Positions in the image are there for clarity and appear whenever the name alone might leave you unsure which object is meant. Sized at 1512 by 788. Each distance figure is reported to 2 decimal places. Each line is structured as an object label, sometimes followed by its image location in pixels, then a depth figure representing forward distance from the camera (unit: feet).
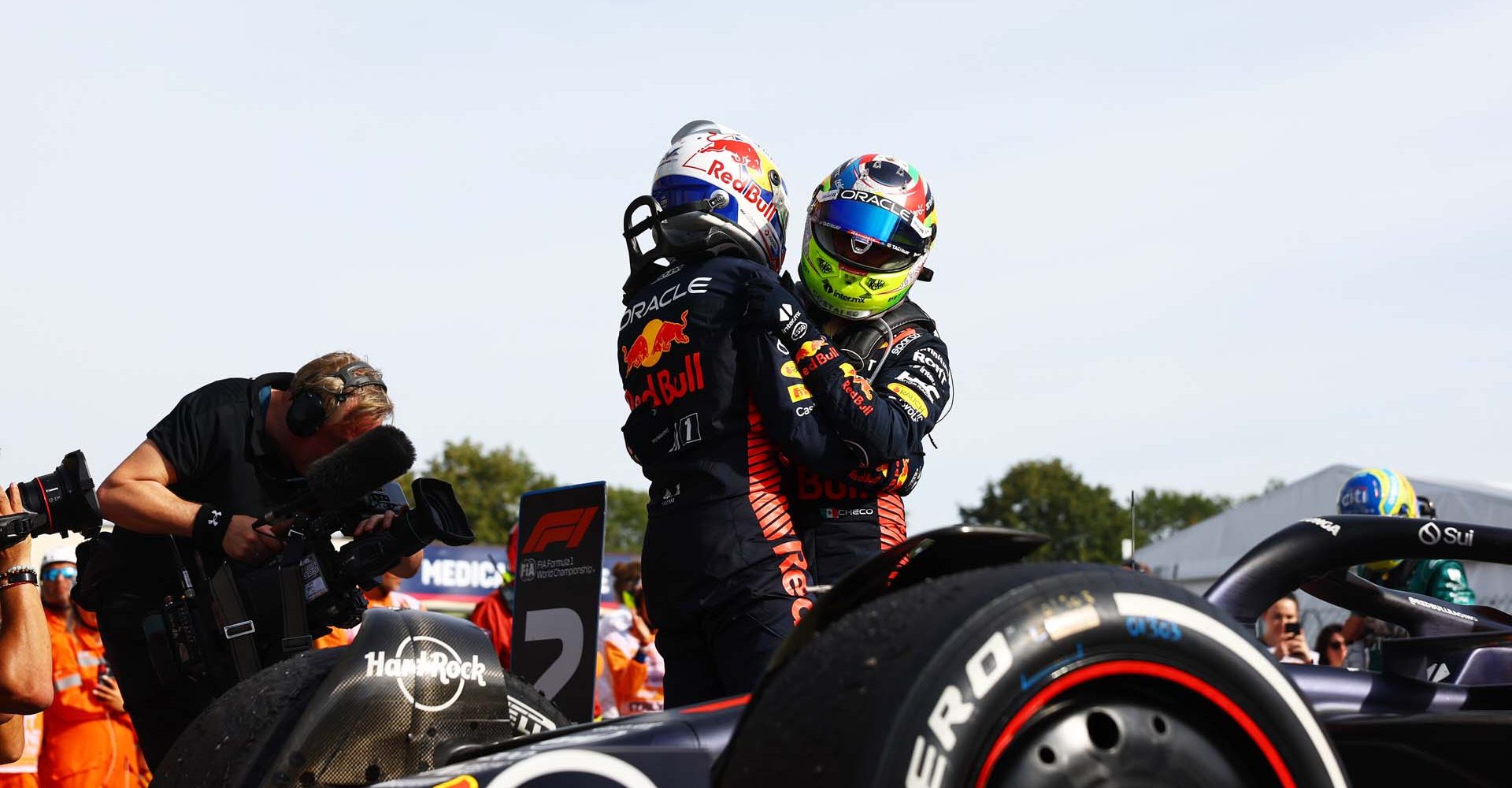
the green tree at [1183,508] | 311.06
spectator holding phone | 28.19
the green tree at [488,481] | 201.46
